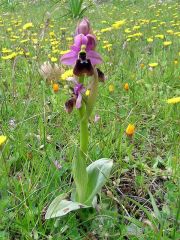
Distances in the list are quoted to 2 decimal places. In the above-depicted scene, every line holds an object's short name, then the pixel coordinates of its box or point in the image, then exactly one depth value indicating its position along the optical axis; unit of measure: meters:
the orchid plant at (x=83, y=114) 0.16
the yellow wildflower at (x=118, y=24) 0.48
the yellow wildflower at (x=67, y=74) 0.30
